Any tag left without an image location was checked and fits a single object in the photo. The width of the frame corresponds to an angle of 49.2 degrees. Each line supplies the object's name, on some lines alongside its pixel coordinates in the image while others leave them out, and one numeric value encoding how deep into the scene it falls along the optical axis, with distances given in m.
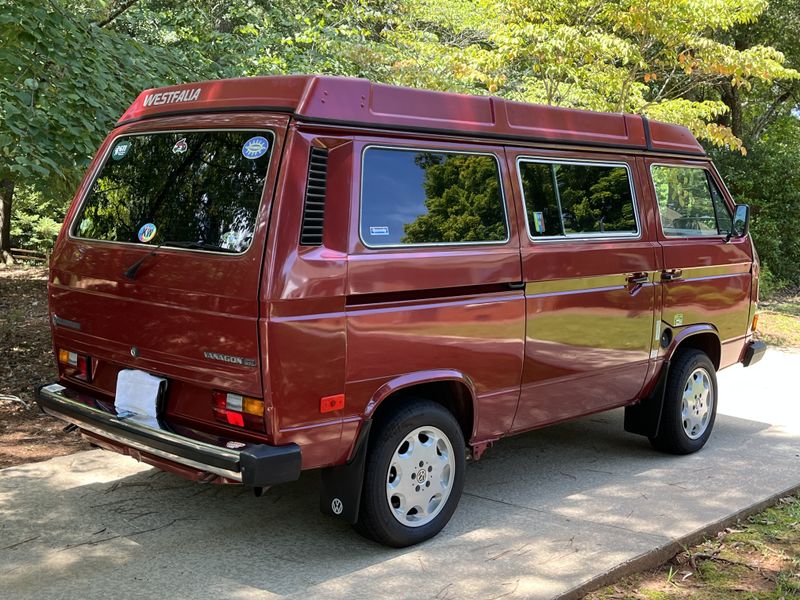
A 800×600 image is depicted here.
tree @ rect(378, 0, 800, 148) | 11.30
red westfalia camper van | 3.99
